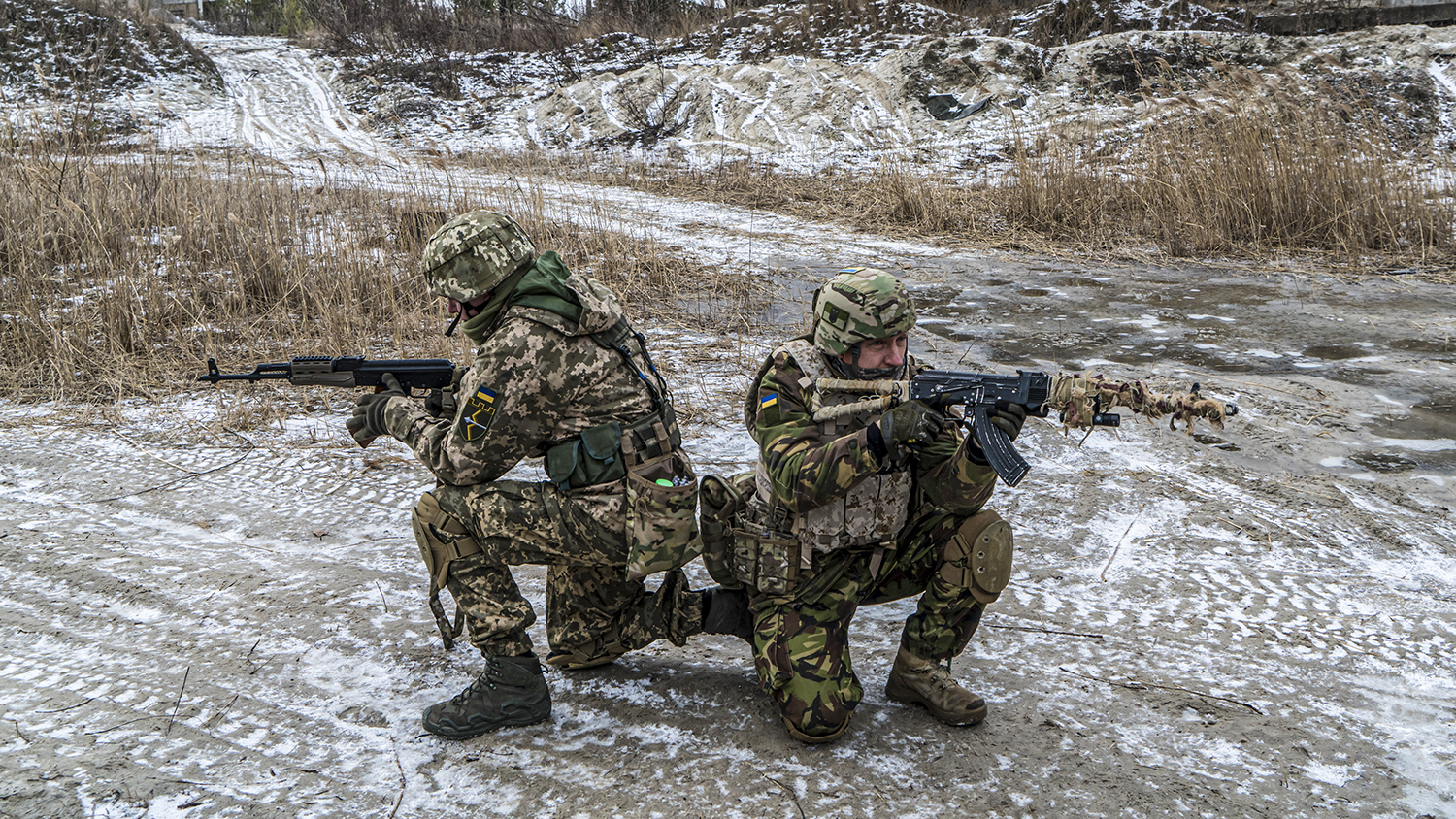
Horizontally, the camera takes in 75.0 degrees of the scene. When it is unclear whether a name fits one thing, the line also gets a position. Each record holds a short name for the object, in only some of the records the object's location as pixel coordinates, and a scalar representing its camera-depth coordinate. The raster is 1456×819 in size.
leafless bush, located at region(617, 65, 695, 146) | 15.08
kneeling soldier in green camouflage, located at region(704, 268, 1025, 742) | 2.46
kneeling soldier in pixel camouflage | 2.50
